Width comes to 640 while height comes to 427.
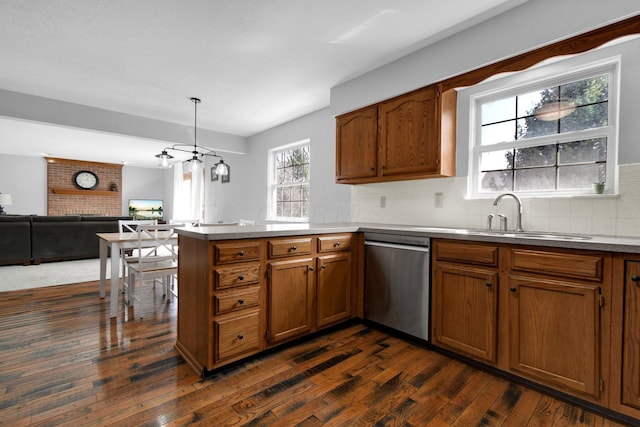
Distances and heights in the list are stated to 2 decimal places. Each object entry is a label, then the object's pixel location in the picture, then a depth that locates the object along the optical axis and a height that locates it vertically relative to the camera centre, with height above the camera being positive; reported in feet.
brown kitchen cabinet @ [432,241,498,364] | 6.15 -1.89
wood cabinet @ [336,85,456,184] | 8.36 +2.21
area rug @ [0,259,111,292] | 12.79 -3.19
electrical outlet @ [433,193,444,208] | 9.19 +0.35
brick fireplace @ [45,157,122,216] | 28.73 +1.69
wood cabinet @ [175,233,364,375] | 5.98 -1.87
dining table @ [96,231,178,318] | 8.96 -1.42
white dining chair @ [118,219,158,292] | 10.84 -2.18
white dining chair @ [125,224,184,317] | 9.37 -1.87
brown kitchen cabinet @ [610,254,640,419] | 4.65 -1.95
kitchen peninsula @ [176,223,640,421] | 4.86 -1.78
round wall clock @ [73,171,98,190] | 29.94 +2.80
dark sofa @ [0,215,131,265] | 16.15 -1.67
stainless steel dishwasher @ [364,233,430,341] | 7.30 -1.85
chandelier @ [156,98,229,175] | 13.03 +2.01
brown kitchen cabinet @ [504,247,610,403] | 4.99 -1.86
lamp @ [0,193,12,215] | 23.58 +0.62
